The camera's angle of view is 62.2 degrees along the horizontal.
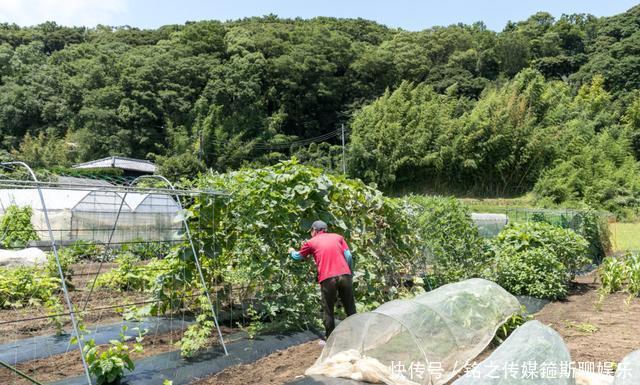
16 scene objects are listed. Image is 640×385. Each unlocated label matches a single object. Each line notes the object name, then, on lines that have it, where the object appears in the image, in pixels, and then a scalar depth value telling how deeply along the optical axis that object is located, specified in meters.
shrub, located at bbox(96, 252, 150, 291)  7.21
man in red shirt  5.15
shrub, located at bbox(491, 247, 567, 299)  8.52
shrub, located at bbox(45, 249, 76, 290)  7.46
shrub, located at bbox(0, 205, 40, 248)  9.86
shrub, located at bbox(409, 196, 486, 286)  8.41
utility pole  32.17
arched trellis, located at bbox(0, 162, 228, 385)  3.88
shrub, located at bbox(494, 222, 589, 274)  9.15
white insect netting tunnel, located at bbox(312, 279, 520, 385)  4.20
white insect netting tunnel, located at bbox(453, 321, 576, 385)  3.24
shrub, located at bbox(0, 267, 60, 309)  6.67
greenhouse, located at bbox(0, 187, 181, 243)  13.80
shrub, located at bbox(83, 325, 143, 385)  3.89
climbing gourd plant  5.65
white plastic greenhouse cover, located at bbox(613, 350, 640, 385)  3.05
